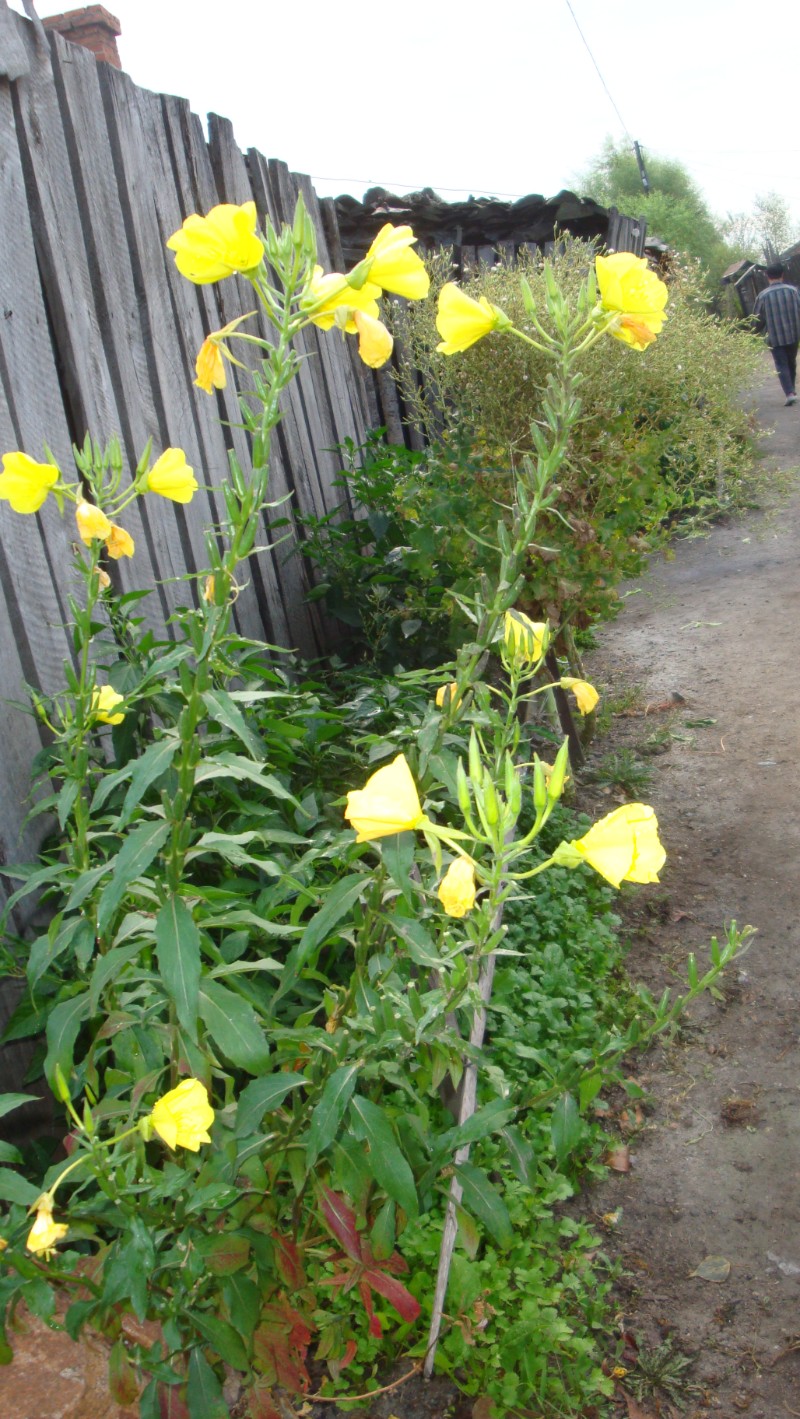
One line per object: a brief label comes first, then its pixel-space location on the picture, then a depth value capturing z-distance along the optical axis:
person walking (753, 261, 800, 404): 12.50
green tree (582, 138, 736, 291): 27.17
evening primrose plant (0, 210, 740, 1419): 1.24
